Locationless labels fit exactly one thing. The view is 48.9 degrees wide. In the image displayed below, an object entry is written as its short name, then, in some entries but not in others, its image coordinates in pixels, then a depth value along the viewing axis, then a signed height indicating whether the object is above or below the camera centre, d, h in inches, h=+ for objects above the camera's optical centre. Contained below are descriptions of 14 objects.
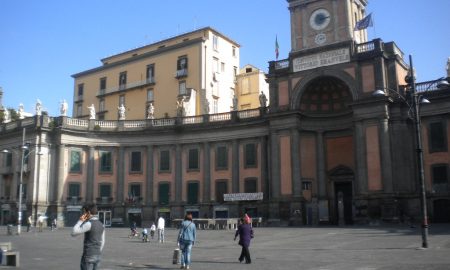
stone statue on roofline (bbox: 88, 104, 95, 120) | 2215.6 +401.7
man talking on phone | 386.6 -24.6
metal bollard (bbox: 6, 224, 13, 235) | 1469.0 -72.0
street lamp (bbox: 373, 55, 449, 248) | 822.5 +115.6
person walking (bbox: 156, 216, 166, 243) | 1173.7 -64.0
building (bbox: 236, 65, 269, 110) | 2682.1 +618.2
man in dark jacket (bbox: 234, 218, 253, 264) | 674.8 -47.9
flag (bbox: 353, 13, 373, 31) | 1723.5 +617.5
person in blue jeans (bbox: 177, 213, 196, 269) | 620.1 -47.0
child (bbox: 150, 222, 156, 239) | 1322.6 -74.9
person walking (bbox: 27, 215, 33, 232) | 1960.1 -61.6
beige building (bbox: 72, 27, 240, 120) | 2418.8 +638.3
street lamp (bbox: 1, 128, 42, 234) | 1495.1 -67.6
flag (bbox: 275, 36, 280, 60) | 2096.6 +640.2
